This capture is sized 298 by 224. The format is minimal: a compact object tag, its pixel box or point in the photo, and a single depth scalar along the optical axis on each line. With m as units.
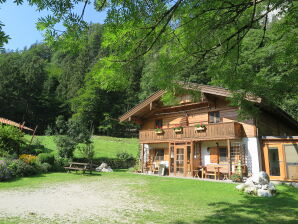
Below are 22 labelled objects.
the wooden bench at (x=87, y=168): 15.68
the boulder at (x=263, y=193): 9.12
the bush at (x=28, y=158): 14.95
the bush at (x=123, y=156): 24.38
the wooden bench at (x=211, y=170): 16.00
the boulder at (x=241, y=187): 10.11
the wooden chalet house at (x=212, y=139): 14.50
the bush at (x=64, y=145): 19.94
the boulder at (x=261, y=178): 9.74
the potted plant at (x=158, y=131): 19.39
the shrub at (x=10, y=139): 16.34
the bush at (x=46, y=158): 16.63
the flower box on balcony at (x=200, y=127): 16.80
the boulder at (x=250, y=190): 9.40
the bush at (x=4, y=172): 11.84
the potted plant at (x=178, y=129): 18.22
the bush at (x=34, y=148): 20.63
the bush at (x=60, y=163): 17.39
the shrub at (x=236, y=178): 13.82
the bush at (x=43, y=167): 15.32
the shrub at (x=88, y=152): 19.65
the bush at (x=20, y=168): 13.21
